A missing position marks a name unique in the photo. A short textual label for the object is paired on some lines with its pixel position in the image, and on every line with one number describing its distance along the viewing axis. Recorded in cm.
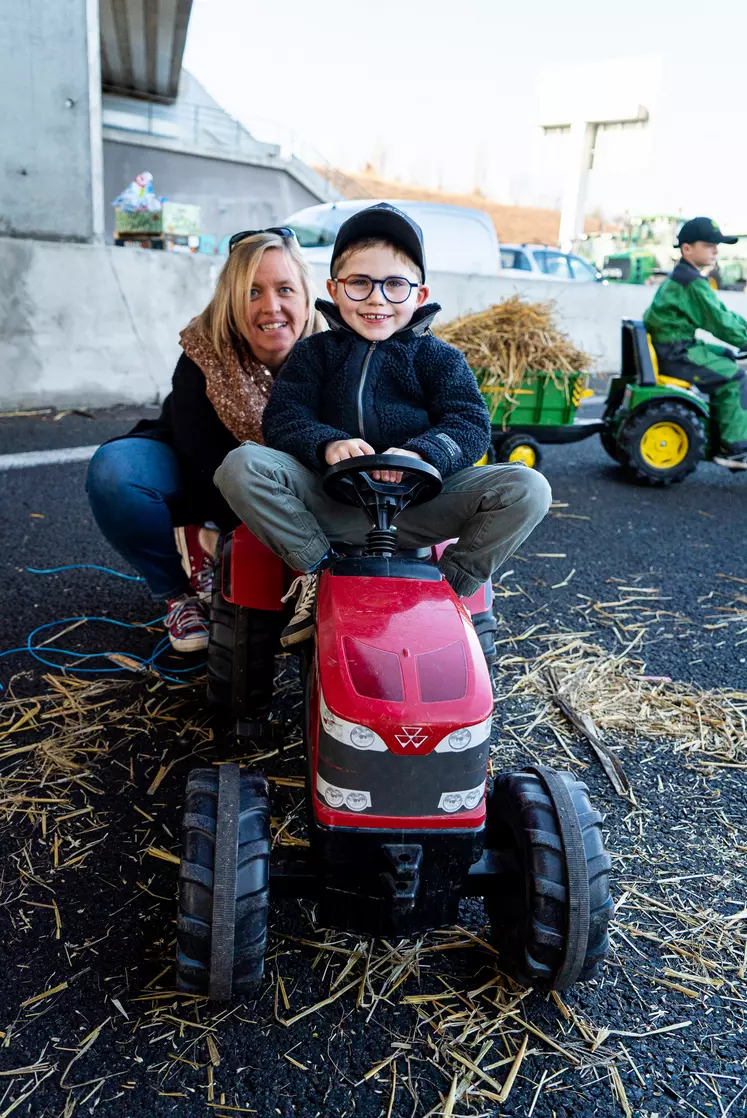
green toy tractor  586
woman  290
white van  1134
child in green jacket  574
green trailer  577
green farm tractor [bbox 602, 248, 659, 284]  1933
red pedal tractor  163
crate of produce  896
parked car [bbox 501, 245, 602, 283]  1380
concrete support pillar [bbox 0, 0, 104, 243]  649
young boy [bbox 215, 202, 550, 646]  226
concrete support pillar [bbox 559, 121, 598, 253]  3659
